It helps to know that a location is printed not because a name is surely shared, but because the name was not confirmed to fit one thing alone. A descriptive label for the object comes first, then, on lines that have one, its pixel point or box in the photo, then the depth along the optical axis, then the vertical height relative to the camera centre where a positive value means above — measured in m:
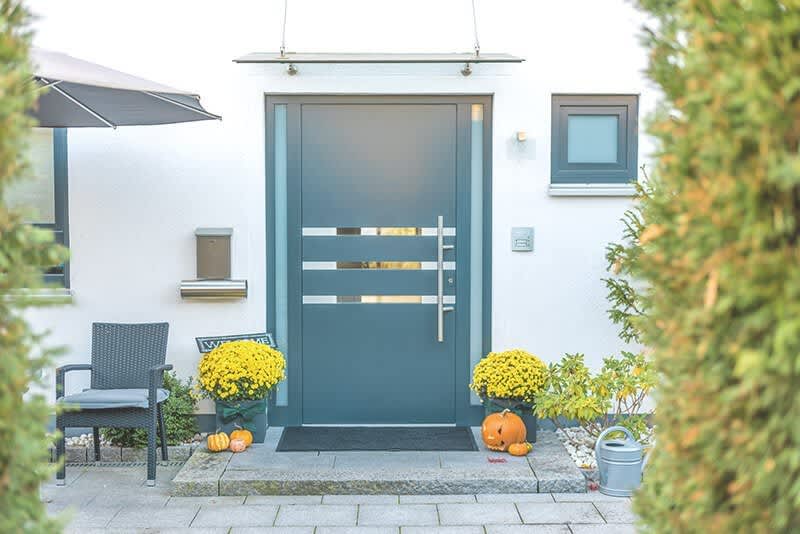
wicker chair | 5.24 -0.92
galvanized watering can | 5.04 -1.29
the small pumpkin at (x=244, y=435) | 5.64 -1.25
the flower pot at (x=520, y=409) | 5.71 -1.10
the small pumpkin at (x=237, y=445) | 5.54 -1.29
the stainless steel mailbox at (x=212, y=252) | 6.08 -0.11
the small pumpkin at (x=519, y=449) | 5.51 -1.30
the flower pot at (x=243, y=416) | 5.64 -1.13
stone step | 5.07 -1.36
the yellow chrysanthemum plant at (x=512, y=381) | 5.61 -0.91
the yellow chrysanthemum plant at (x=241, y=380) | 5.52 -0.89
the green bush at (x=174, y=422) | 5.84 -1.23
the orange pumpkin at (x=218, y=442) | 5.52 -1.26
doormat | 5.75 -1.33
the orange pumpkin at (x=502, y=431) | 5.55 -1.20
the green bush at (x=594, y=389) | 5.35 -0.93
